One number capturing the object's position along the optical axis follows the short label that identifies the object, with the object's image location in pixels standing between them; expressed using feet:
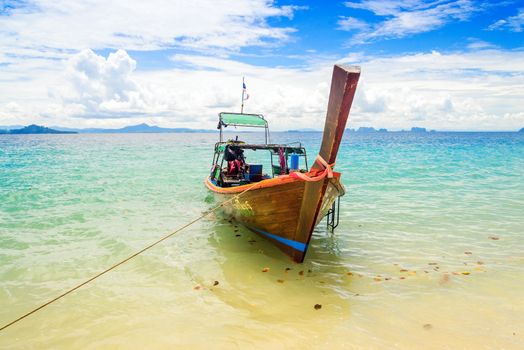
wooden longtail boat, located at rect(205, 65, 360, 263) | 16.44
